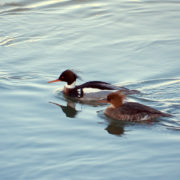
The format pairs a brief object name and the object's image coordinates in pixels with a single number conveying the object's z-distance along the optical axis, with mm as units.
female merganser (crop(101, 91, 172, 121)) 18641
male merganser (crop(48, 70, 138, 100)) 21422
